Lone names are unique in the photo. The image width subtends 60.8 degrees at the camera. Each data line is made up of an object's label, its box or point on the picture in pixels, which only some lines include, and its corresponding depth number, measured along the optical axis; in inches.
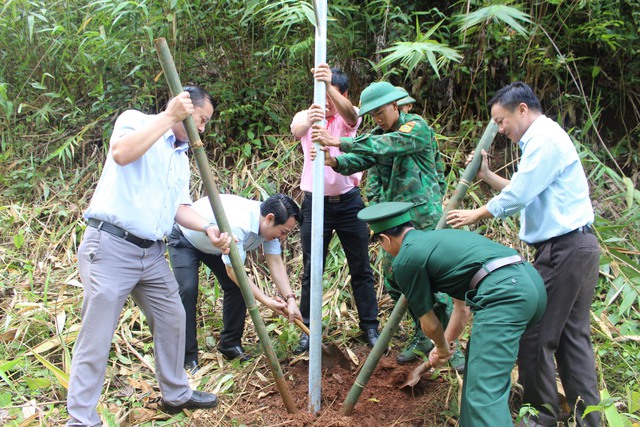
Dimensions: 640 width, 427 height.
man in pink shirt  150.3
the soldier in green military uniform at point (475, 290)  95.2
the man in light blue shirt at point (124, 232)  108.3
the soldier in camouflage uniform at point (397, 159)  127.6
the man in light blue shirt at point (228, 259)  134.9
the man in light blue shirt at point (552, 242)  107.5
